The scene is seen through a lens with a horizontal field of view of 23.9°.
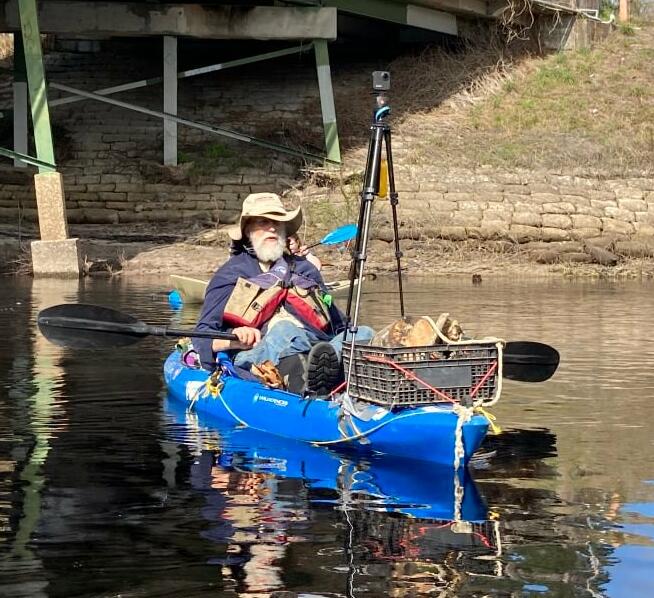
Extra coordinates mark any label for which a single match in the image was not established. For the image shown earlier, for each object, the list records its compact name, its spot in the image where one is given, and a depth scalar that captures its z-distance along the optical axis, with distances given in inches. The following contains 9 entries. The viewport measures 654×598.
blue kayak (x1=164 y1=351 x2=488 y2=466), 304.0
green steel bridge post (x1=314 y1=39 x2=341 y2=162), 961.5
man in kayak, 373.4
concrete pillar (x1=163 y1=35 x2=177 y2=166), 937.5
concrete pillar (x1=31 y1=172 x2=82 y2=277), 771.4
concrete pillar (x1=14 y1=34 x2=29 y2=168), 943.7
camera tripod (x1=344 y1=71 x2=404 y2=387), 328.2
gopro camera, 334.3
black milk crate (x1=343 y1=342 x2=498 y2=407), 307.3
